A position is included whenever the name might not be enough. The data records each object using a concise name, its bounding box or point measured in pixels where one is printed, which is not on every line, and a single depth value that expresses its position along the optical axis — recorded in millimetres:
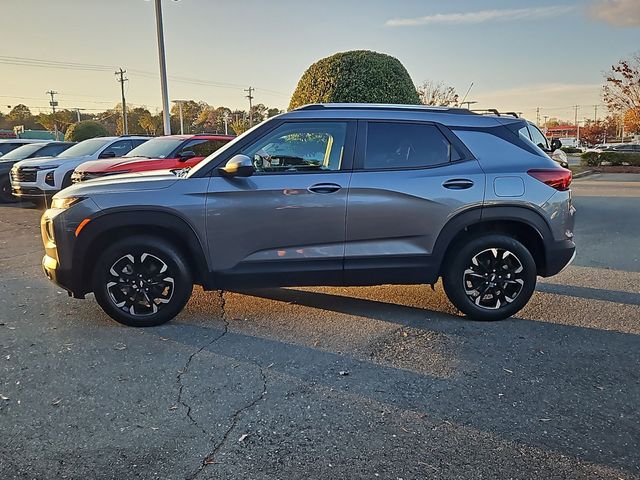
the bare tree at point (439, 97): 30734
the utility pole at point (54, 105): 58475
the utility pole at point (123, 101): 58625
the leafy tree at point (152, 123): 59616
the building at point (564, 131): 109375
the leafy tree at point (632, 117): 32156
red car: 9711
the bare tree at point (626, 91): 32281
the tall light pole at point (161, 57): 18797
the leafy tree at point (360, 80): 10305
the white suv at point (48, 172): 11531
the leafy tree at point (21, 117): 73812
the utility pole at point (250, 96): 77688
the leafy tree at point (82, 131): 38656
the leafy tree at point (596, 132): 83375
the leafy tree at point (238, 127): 53528
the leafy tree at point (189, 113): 72375
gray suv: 4328
